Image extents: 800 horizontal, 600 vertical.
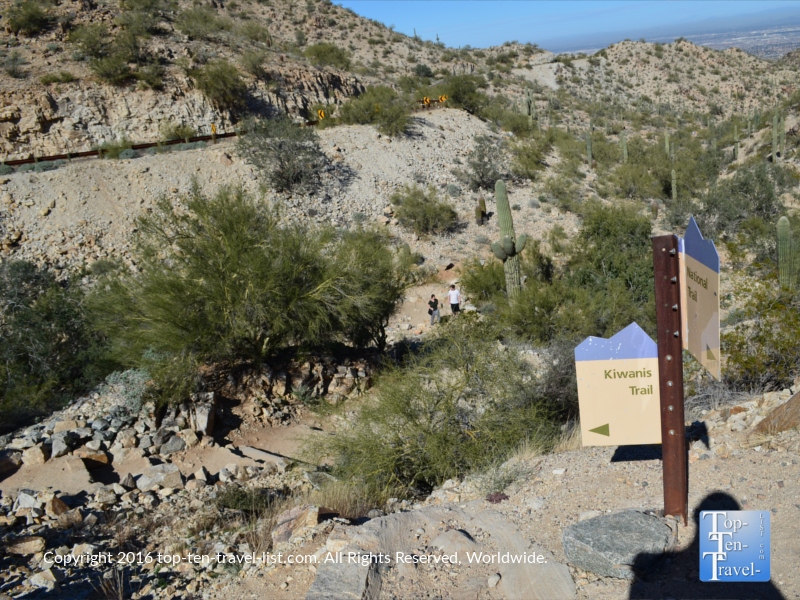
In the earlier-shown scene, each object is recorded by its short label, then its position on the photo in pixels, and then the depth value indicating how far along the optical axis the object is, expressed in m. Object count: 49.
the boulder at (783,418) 5.45
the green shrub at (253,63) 31.28
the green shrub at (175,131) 26.42
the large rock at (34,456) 7.96
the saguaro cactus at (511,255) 15.56
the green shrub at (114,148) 23.30
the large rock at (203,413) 9.49
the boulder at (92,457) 8.22
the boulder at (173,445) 8.95
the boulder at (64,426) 8.72
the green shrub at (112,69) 26.34
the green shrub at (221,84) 28.45
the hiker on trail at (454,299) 16.73
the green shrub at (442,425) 6.89
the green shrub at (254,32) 39.53
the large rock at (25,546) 5.76
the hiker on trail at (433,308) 16.19
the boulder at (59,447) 8.16
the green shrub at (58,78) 25.08
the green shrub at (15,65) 25.17
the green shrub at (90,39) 27.22
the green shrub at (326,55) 40.15
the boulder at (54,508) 6.69
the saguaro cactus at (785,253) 13.79
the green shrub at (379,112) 29.45
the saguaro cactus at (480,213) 24.19
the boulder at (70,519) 6.51
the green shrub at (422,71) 47.69
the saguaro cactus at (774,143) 29.73
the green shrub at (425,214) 23.20
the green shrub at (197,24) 32.47
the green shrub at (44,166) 21.23
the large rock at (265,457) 8.77
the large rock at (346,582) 4.19
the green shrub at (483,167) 27.02
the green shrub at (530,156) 28.62
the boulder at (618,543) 4.15
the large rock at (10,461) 7.76
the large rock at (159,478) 7.71
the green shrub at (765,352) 7.25
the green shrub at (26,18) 28.53
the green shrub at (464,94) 35.16
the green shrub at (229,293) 9.95
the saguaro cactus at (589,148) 31.56
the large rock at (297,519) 5.61
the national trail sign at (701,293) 3.80
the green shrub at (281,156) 24.05
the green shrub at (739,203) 22.44
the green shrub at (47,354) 10.77
